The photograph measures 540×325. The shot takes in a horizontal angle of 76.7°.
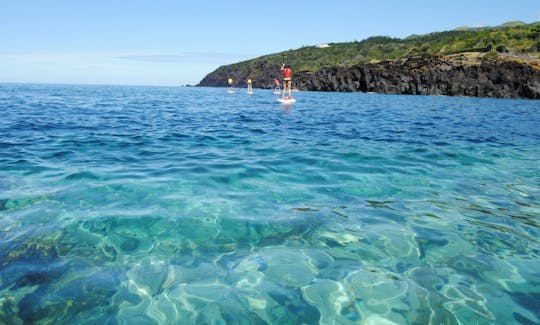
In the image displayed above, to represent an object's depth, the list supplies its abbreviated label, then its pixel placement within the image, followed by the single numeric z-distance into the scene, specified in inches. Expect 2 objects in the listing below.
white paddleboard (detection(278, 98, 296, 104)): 1439.1
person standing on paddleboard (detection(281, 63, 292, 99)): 1258.8
